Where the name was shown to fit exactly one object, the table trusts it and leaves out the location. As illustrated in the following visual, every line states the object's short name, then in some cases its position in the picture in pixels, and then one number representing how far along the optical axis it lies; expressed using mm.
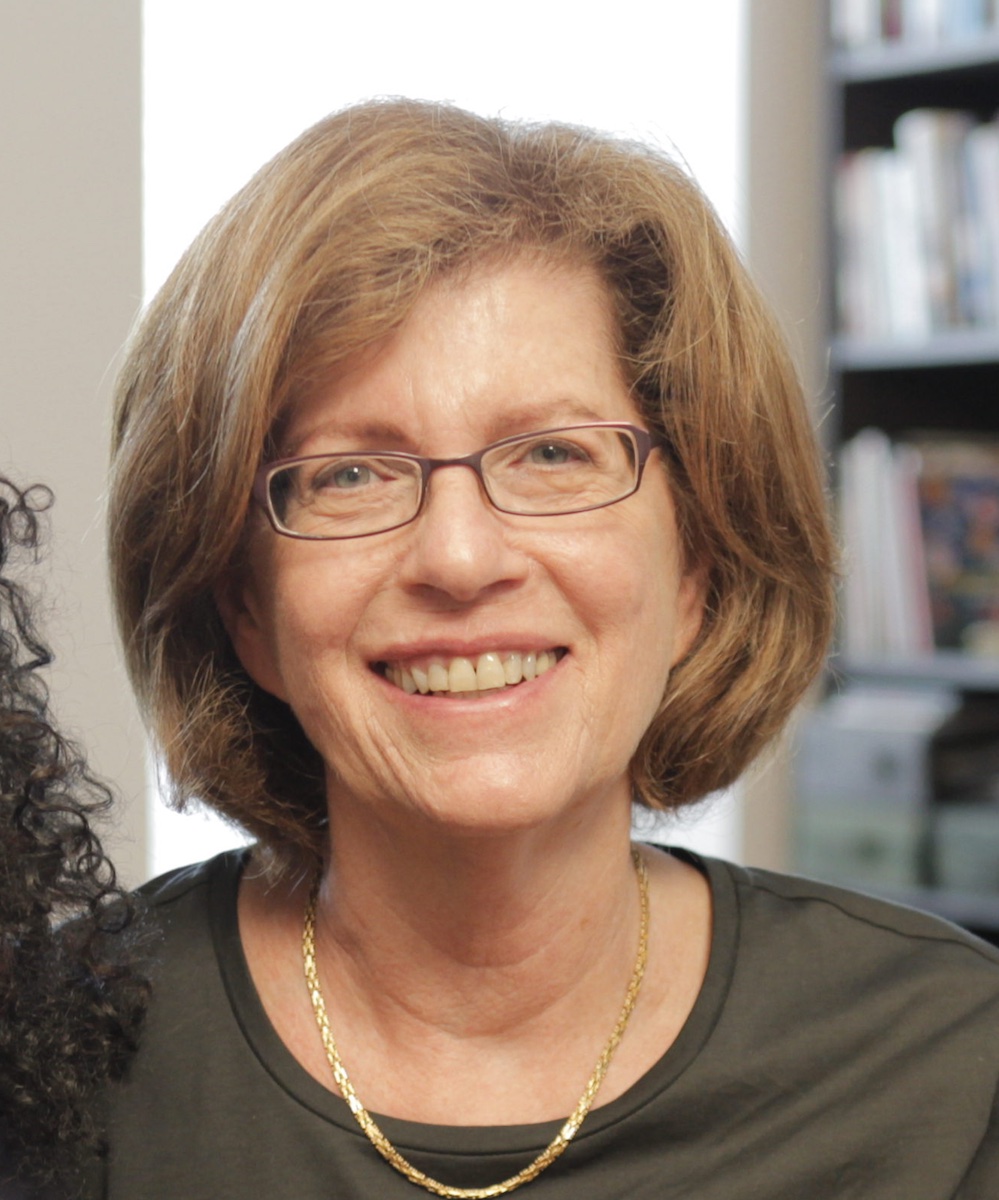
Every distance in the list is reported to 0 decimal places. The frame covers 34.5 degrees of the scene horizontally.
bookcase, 3041
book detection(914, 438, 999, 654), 3109
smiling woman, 1262
